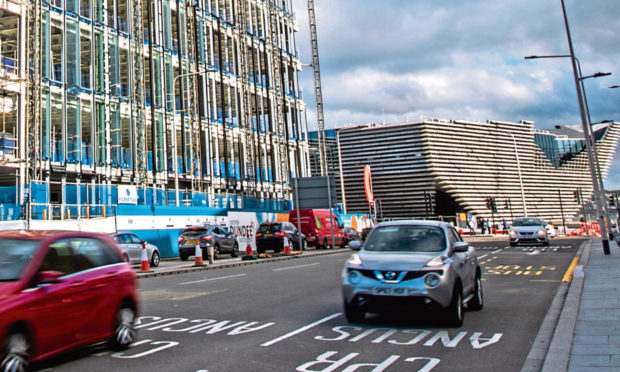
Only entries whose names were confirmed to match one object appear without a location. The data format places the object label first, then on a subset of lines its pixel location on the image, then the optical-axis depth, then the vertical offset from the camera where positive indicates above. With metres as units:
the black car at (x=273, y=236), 30.30 +0.53
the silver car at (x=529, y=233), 30.17 -0.46
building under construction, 28.50 +10.45
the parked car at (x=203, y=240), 26.34 +0.56
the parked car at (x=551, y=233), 42.96 -0.75
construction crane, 65.43 +21.01
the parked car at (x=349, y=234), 39.95 +0.40
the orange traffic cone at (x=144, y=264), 19.73 -0.28
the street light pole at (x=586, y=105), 24.37 +6.70
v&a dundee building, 151.00 +18.40
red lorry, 36.25 +1.12
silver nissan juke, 7.40 -0.53
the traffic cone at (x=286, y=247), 29.30 -0.11
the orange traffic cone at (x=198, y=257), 21.92 -0.20
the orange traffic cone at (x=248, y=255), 25.45 -0.36
